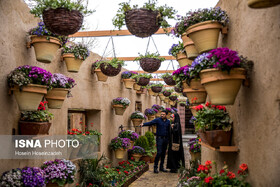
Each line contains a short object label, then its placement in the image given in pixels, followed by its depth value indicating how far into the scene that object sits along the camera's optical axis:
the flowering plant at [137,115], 9.20
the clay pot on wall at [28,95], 3.18
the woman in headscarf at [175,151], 7.60
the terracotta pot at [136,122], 9.25
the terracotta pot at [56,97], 3.87
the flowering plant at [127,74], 8.07
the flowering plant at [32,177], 3.19
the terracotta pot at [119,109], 7.30
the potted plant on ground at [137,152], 8.62
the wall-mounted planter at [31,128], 3.45
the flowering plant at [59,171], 3.88
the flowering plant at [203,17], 2.83
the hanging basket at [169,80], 7.41
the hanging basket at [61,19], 2.88
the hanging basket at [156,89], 9.91
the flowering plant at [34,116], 3.52
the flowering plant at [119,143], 7.19
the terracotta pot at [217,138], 2.72
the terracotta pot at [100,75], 6.13
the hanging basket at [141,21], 3.00
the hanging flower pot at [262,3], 1.59
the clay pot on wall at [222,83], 2.31
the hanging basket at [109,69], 5.52
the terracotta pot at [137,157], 8.62
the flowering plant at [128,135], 7.96
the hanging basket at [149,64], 5.25
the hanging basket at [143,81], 7.69
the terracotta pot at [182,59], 4.16
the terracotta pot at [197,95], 3.26
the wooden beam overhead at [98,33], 6.20
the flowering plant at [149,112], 11.51
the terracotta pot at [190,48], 3.45
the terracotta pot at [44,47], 3.54
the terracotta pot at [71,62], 4.61
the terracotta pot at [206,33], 2.78
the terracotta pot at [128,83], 8.05
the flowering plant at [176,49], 4.10
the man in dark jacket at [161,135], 7.82
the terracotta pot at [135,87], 9.08
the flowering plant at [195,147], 5.59
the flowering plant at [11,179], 3.07
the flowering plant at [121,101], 7.30
